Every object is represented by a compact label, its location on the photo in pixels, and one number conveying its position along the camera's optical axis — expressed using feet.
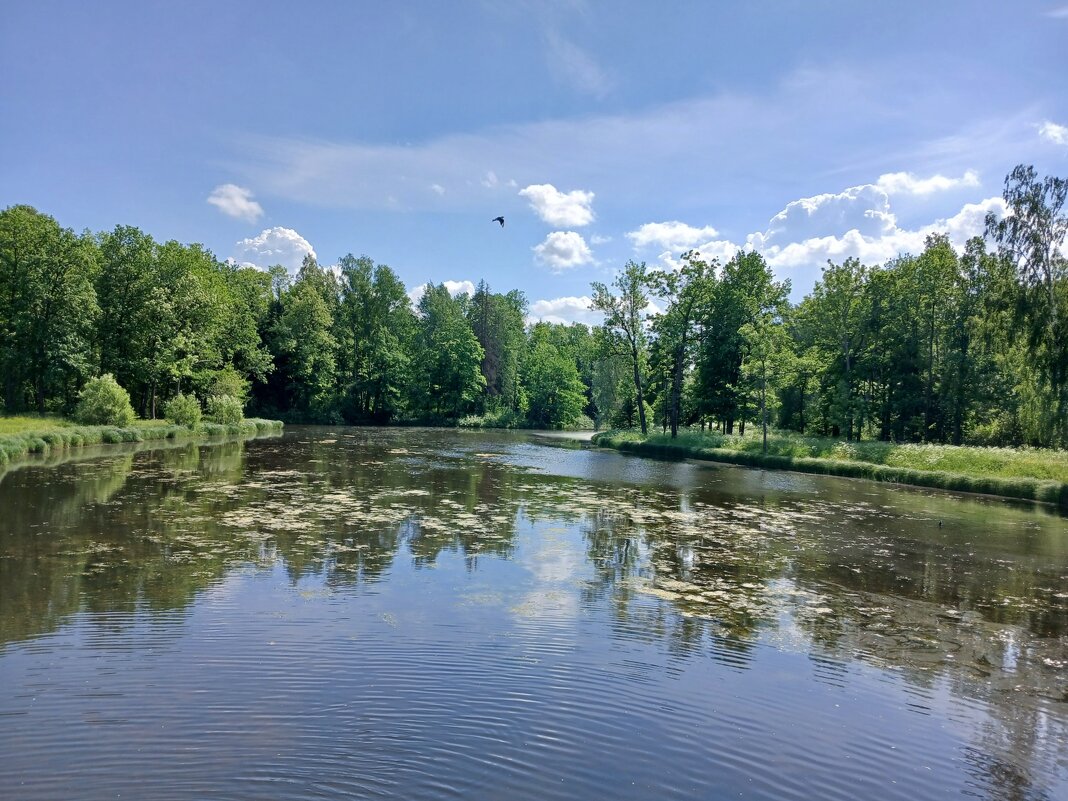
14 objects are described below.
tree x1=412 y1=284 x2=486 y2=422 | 247.91
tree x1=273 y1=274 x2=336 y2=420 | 216.33
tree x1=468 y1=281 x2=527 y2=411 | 265.34
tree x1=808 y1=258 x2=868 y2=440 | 138.41
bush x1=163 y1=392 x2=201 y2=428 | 137.59
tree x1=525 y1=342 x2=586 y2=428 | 263.29
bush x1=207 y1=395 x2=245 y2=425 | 151.33
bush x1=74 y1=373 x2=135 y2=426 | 117.59
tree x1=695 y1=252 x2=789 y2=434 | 152.76
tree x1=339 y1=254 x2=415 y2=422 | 238.07
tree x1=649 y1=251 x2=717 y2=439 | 155.94
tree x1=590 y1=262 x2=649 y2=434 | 165.48
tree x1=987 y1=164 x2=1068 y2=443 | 86.38
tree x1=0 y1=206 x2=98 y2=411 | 130.62
